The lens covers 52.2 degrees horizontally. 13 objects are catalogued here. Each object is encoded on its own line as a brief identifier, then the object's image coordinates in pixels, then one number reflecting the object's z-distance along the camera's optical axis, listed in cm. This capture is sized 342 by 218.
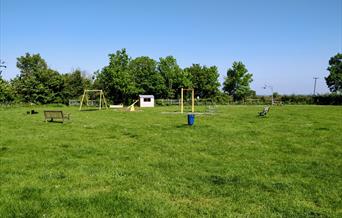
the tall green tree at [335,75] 10750
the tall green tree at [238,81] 9344
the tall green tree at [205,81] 8925
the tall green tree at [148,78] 8188
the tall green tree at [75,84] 7952
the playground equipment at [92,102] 6788
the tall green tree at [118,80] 7762
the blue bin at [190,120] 1952
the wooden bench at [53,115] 2305
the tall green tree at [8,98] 6994
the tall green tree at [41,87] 7488
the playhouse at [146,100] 7050
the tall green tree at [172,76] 8369
